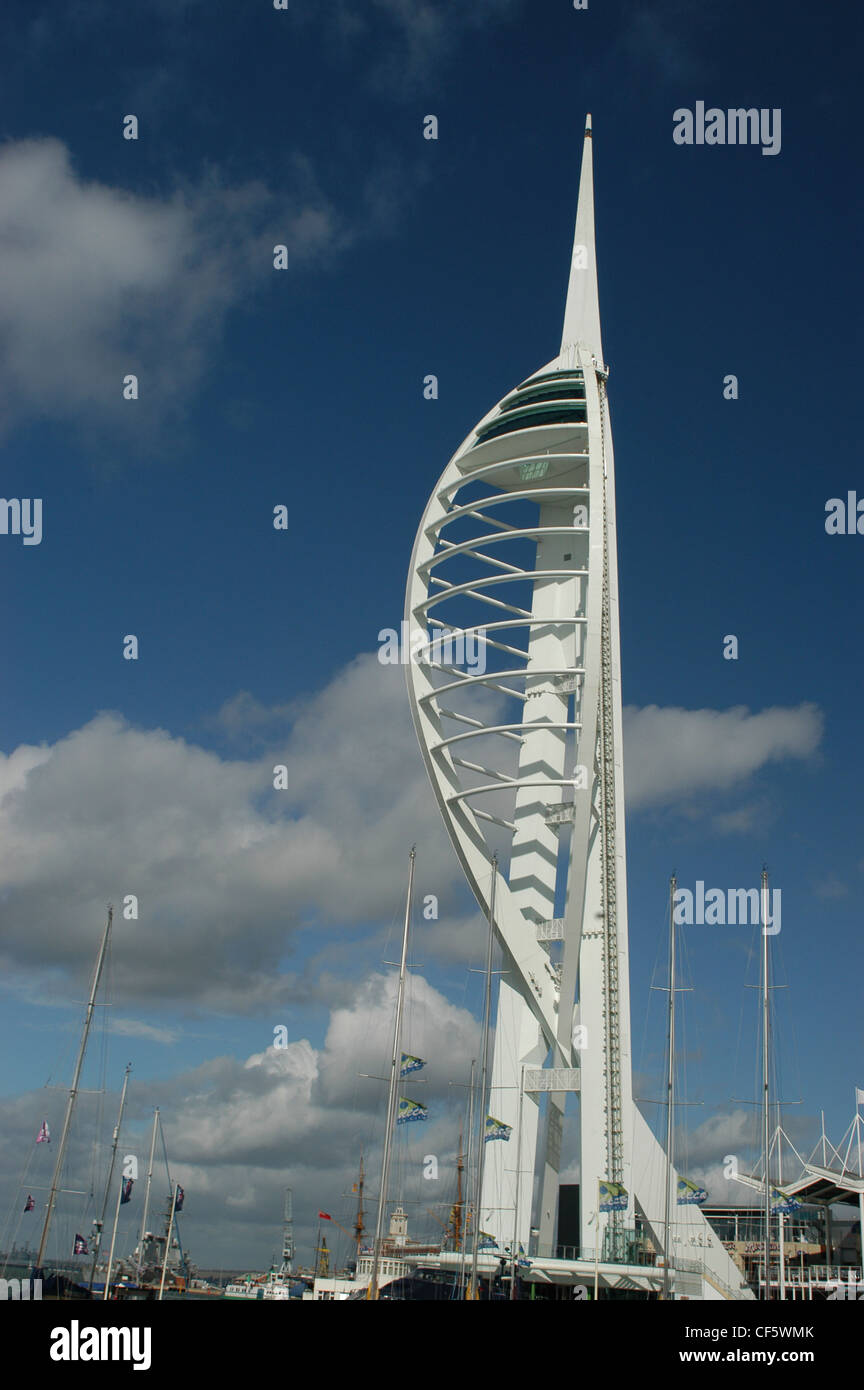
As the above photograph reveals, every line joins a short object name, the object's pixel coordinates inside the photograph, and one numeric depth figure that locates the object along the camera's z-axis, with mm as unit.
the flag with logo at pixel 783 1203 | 52719
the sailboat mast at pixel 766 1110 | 50781
